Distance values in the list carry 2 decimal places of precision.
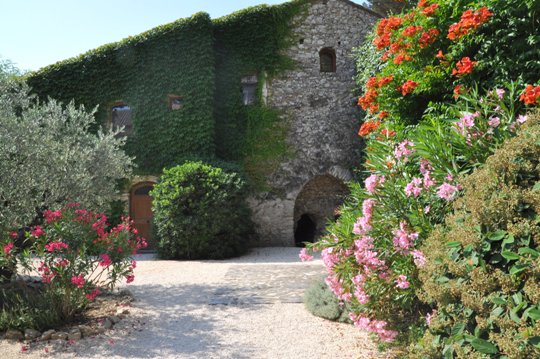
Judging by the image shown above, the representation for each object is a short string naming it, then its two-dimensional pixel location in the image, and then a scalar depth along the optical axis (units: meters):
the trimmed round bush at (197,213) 9.44
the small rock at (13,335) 4.22
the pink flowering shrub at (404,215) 3.09
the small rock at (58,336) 4.22
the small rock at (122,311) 4.95
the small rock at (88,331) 4.34
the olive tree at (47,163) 5.10
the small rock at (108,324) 4.55
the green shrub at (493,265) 2.07
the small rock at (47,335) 4.20
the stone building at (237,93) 11.72
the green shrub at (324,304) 4.78
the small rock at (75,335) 4.23
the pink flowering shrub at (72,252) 4.52
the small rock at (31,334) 4.22
